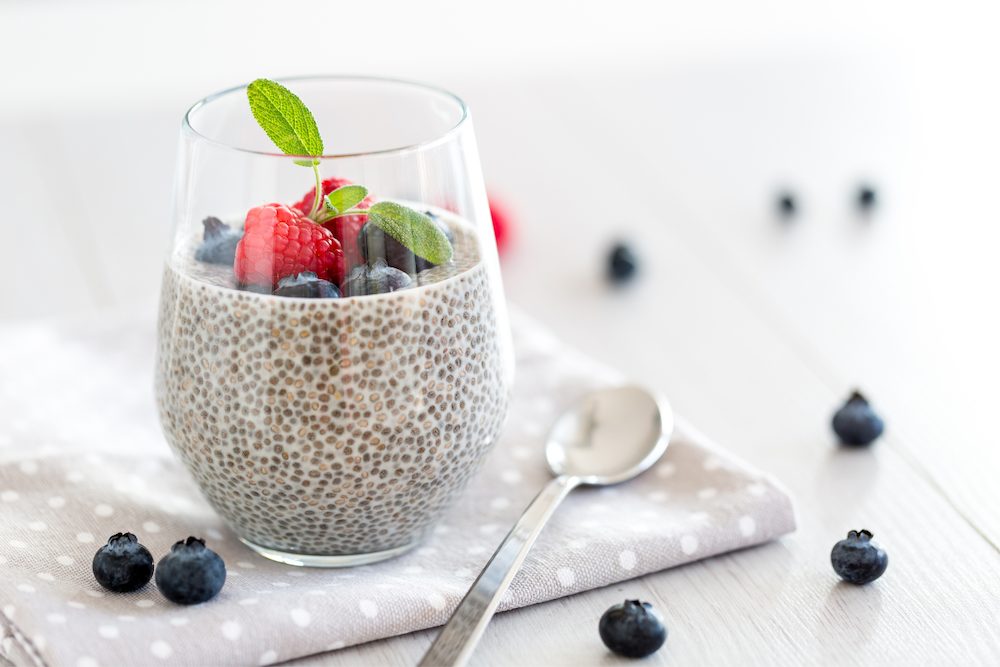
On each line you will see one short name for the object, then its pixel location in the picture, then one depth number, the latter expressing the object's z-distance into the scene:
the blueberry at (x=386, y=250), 0.62
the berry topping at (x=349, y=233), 0.62
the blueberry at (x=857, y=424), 0.72
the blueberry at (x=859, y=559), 0.65
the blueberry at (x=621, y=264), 0.84
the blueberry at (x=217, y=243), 0.64
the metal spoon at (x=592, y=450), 0.65
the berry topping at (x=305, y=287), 0.62
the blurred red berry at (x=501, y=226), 0.87
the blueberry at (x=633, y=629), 0.62
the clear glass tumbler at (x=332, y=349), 0.62
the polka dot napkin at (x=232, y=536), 0.62
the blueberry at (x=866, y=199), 0.89
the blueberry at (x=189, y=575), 0.63
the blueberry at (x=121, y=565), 0.63
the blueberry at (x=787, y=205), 0.89
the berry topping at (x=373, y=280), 0.62
